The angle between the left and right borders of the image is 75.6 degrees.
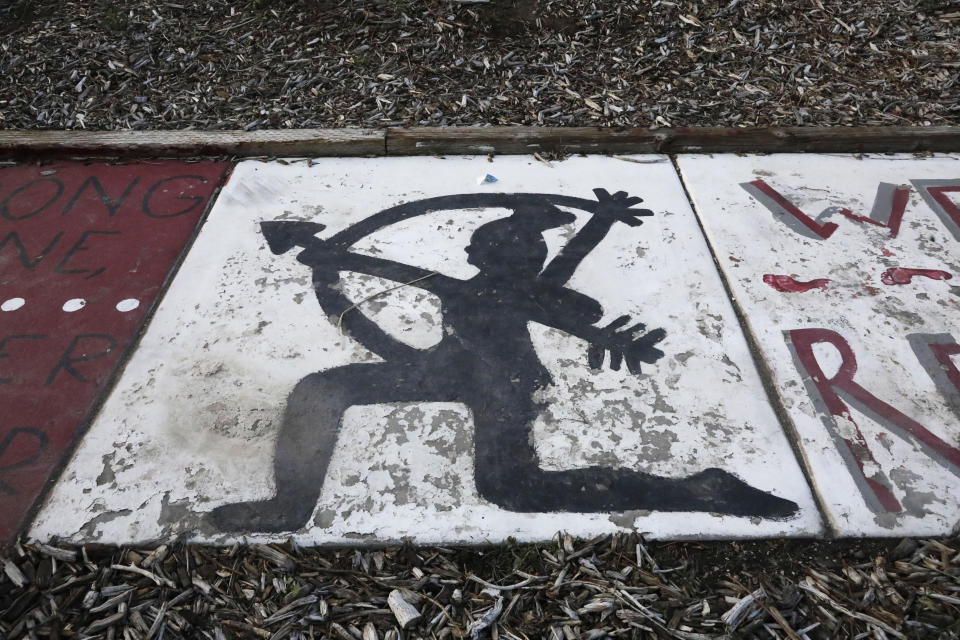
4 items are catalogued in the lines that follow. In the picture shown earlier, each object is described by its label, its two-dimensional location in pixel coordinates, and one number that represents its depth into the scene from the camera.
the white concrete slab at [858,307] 1.85
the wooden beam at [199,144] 3.13
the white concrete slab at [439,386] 1.80
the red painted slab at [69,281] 1.99
